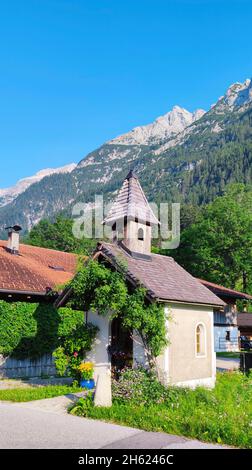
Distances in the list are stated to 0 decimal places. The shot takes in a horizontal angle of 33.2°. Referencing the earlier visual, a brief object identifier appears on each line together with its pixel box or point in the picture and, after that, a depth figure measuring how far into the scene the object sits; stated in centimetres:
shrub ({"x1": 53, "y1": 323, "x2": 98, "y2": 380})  1464
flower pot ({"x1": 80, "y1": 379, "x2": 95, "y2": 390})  1448
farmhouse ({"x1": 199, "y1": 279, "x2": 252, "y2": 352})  4148
